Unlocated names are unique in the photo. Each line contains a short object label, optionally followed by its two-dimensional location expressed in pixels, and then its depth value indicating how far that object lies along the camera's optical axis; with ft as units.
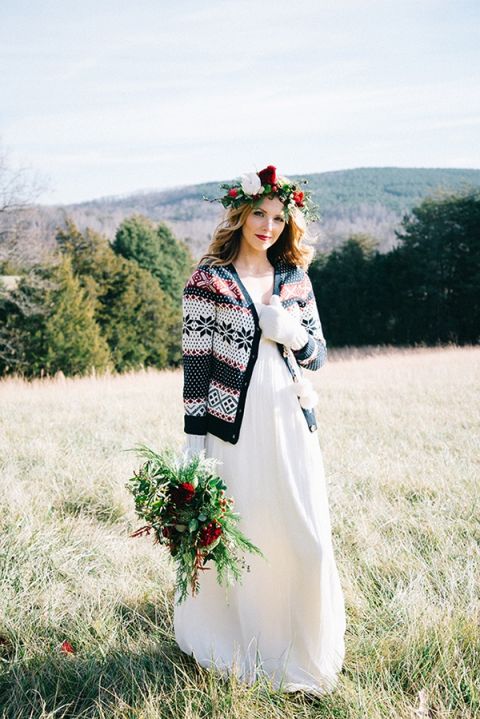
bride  8.19
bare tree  73.00
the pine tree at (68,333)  70.28
